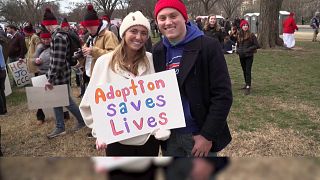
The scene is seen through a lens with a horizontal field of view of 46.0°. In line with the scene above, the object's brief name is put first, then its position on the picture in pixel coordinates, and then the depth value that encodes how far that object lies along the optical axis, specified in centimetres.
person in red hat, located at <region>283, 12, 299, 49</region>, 1767
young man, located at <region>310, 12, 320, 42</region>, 2202
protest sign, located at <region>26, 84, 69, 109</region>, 524
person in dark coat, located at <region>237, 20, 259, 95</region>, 809
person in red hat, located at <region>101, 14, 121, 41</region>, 951
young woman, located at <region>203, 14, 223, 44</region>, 923
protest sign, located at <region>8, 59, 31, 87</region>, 938
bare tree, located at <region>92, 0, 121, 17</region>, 4497
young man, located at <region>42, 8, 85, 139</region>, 504
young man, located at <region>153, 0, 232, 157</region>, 219
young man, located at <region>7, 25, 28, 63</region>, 1009
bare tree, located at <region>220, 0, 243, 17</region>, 5882
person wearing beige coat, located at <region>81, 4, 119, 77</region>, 466
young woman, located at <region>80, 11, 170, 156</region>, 244
